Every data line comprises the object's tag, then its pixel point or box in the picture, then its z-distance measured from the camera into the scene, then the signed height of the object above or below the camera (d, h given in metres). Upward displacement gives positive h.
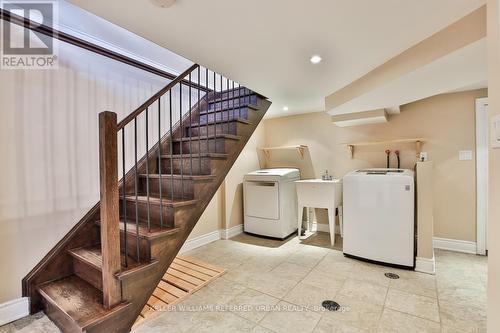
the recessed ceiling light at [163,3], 1.24 +0.84
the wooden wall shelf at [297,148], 3.88 +0.27
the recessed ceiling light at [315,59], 1.92 +0.85
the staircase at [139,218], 1.49 -0.41
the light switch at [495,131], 0.94 +0.12
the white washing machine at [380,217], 2.45 -0.56
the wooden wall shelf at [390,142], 3.03 +0.28
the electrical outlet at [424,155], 2.89 +0.09
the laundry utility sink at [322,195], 3.17 -0.42
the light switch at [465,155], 2.87 +0.08
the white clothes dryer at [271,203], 3.46 -0.55
